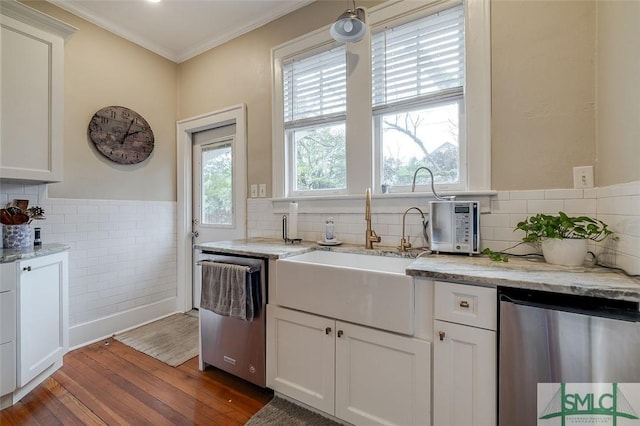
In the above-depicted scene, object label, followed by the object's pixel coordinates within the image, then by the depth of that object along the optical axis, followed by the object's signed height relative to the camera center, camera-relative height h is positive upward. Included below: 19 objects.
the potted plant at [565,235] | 1.27 -0.12
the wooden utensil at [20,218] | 1.89 -0.04
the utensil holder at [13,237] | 1.89 -0.16
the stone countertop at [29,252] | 1.61 -0.24
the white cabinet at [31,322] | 1.59 -0.68
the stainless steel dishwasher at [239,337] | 1.71 -0.82
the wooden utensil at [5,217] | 1.85 -0.03
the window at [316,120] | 2.23 +0.75
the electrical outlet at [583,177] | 1.45 +0.17
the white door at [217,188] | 2.71 +0.26
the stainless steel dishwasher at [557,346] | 0.91 -0.47
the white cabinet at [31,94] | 1.80 +0.81
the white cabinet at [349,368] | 1.26 -0.79
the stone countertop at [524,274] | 0.94 -0.25
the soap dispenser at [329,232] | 2.08 -0.15
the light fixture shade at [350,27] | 1.76 +1.16
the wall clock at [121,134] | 2.54 +0.74
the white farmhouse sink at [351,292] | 1.26 -0.40
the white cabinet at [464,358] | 1.11 -0.60
